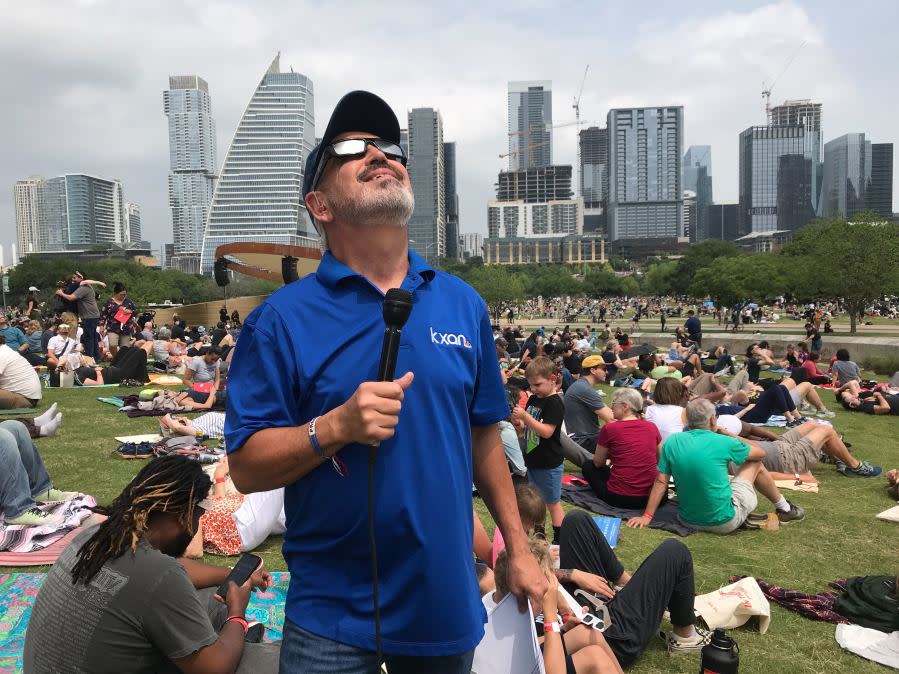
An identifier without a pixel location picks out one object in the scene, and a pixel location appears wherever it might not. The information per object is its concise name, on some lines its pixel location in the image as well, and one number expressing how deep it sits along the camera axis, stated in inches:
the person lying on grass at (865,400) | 504.1
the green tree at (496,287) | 3560.5
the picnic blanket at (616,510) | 254.4
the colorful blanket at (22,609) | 144.1
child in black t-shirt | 251.9
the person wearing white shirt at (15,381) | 366.6
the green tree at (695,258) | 4040.4
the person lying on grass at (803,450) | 320.5
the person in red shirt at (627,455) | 275.3
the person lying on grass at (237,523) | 217.8
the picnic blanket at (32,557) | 197.9
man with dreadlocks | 91.7
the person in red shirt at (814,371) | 619.5
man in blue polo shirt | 58.3
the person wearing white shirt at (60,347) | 564.8
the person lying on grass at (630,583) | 155.1
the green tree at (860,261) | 1316.4
